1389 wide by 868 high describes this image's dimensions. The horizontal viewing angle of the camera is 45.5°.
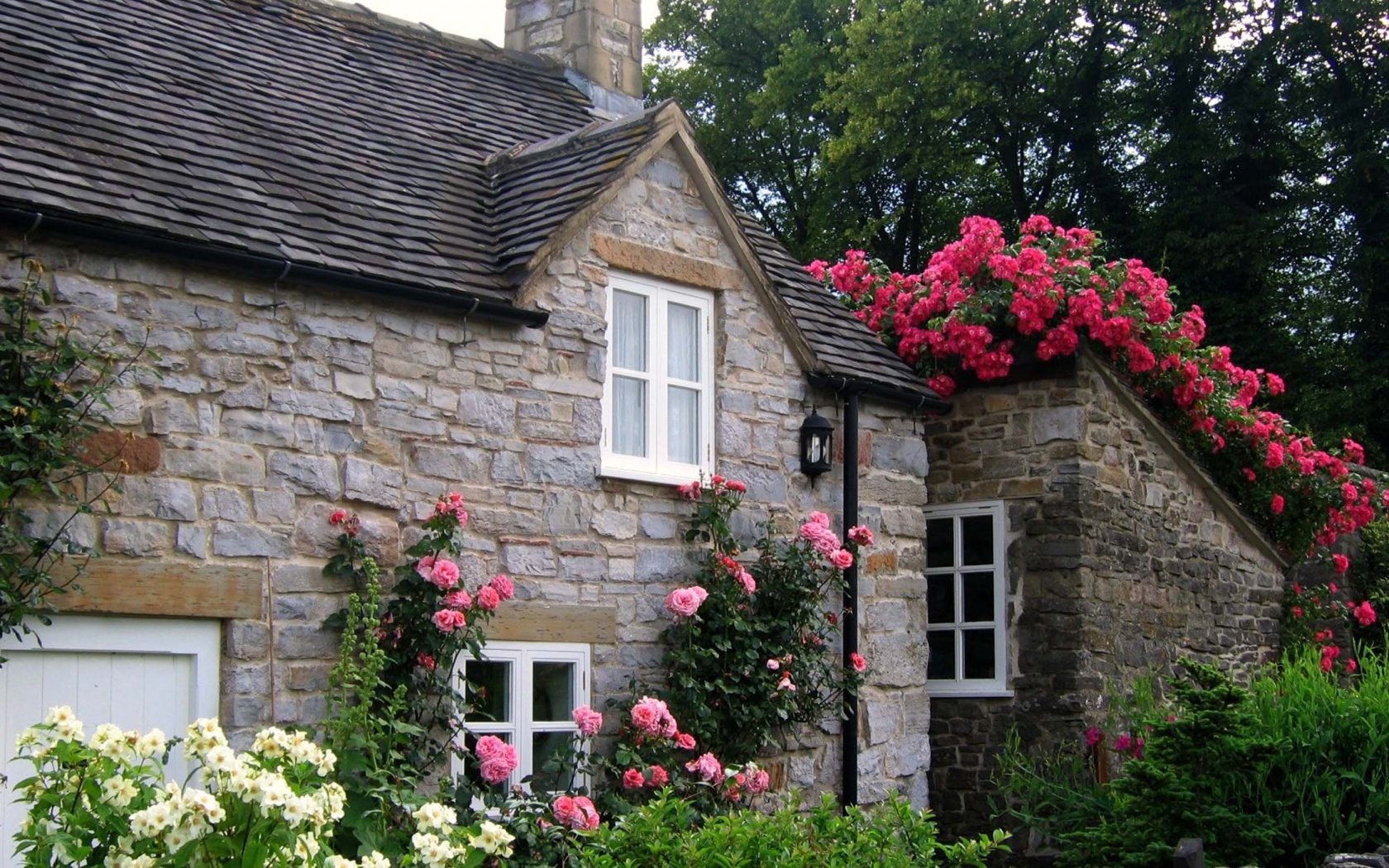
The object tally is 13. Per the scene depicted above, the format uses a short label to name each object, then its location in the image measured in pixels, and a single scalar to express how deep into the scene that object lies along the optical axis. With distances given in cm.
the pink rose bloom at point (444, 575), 855
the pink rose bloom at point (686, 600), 972
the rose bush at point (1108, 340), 1236
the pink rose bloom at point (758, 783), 917
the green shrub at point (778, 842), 664
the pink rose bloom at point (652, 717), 920
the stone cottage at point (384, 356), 804
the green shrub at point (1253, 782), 858
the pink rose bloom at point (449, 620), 848
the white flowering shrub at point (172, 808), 476
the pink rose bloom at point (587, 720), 894
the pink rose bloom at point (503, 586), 881
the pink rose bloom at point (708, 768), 942
